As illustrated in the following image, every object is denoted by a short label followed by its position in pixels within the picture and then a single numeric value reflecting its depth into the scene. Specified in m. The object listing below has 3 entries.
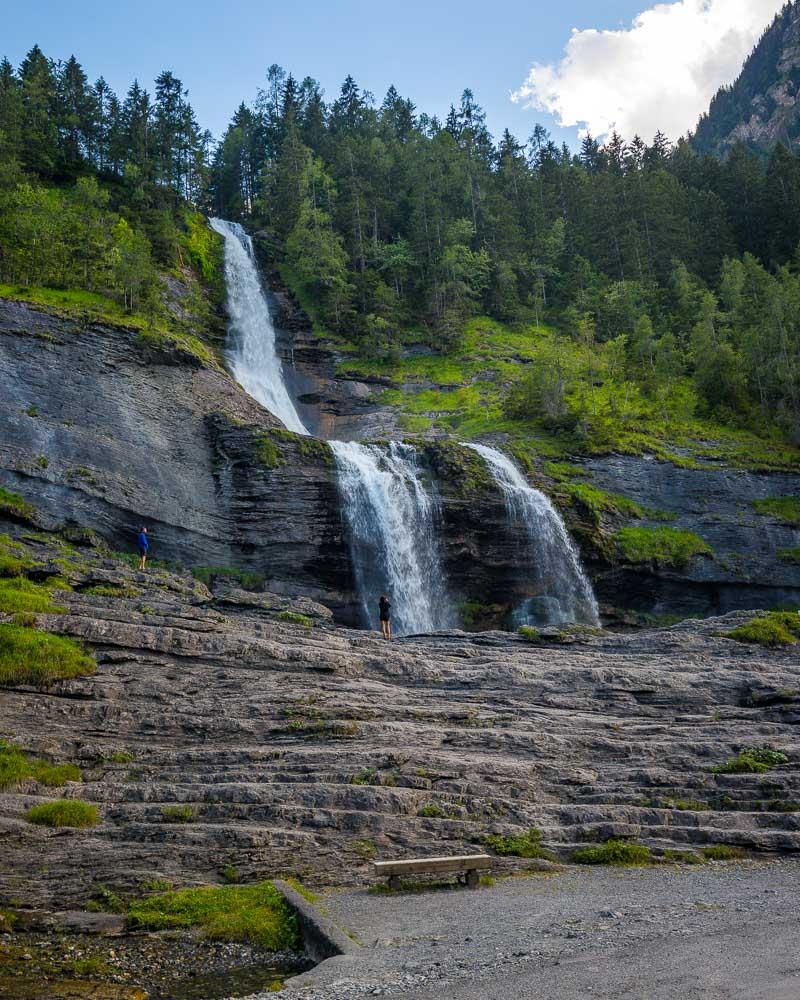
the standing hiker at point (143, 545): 28.53
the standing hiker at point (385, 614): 26.86
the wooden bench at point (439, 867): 11.02
